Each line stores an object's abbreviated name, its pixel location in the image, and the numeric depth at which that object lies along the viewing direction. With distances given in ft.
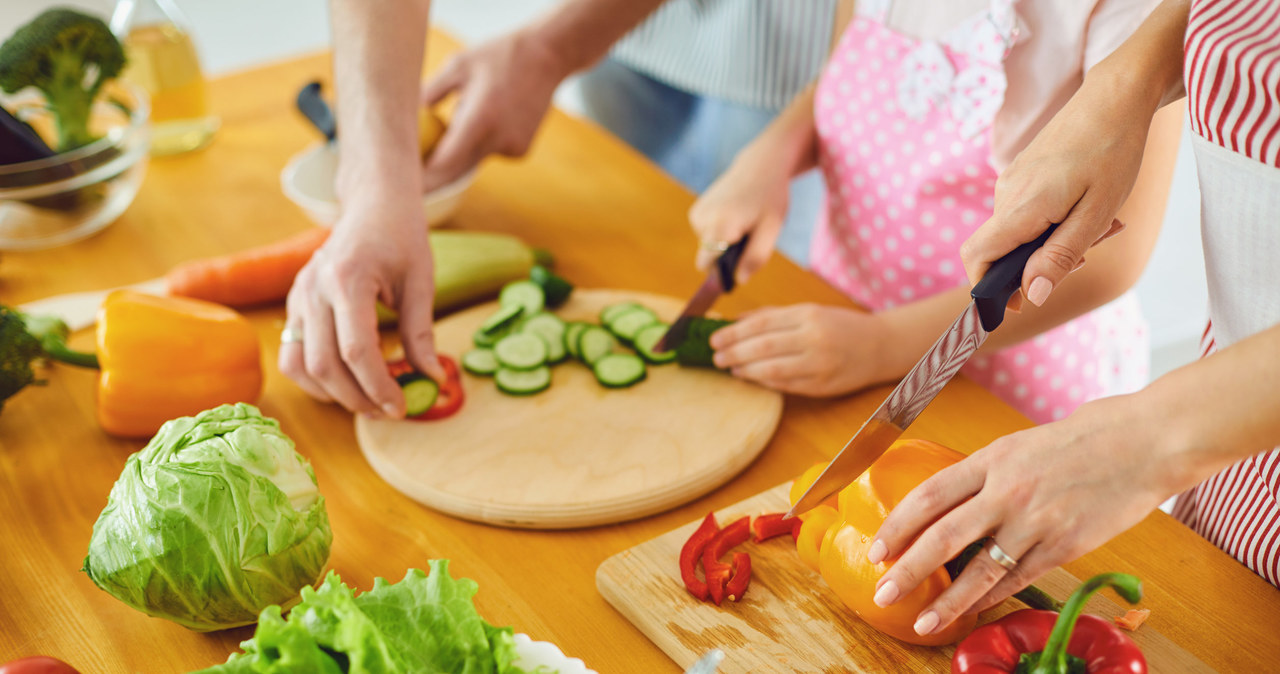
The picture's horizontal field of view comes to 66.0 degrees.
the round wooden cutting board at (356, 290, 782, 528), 5.18
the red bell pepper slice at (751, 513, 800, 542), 4.87
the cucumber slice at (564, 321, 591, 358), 6.32
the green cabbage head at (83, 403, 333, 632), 4.09
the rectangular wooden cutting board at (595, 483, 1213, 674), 4.24
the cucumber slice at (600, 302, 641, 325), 6.58
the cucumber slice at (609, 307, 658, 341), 6.40
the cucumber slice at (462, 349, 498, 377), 6.18
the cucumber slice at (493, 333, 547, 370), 6.12
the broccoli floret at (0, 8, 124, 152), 6.65
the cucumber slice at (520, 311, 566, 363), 6.28
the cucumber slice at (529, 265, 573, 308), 6.81
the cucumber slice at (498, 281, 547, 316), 6.70
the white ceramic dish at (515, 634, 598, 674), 4.00
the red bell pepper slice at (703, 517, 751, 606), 4.52
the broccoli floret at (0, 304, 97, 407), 5.59
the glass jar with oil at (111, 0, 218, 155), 8.42
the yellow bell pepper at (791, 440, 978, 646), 4.09
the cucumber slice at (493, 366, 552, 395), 5.98
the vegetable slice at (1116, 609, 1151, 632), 4.30
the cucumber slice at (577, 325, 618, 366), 6.22
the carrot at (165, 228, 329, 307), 6.81
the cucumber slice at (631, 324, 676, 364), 6.19
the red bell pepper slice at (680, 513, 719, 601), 4.54
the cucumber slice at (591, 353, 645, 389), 6.01
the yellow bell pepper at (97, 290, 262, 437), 5.58
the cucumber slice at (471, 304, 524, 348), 6.43
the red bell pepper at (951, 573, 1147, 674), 3.57
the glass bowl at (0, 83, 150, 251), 6.99
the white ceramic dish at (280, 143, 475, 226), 7.50
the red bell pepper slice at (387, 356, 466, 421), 5.80
